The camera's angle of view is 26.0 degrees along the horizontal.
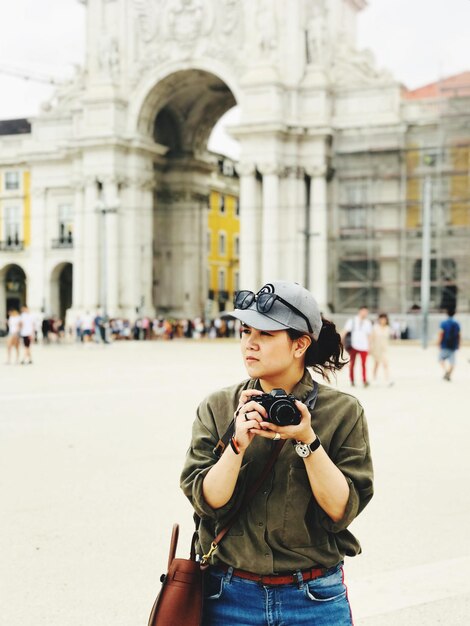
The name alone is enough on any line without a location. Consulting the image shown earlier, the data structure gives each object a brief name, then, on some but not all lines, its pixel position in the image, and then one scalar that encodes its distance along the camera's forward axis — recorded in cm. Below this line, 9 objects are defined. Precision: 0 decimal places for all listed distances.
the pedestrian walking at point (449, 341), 2084
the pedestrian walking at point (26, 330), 2695
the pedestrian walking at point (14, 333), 2692
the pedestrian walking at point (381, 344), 2017
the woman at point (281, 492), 317
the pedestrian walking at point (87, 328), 4340
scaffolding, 4588
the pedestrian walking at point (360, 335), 1969
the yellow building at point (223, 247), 7250
